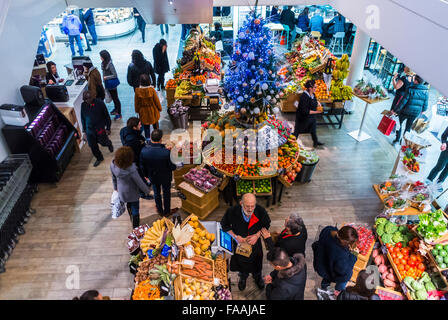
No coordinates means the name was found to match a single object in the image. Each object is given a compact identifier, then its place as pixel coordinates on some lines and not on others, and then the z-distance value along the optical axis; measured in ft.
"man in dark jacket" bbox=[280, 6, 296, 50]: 41.80
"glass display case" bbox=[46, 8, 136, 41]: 44.78
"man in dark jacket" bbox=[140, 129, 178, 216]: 16.07
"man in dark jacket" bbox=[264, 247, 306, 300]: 10.79
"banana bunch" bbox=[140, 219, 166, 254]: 13.21
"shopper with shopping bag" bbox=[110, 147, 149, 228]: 14.67
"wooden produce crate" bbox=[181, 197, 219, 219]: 18.27
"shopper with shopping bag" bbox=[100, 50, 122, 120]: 25.07
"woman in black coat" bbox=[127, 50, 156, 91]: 25.29
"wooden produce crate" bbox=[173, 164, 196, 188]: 19.31
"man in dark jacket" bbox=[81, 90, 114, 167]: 20.54
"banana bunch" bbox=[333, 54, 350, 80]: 25.73
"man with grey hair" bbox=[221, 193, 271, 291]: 13.23
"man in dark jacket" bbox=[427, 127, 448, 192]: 19.17
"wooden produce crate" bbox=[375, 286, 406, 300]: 13.98
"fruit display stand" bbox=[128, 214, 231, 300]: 11.91
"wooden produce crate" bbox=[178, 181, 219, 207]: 17.75
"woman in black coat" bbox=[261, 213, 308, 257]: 12.28
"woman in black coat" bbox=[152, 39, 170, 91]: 29.27
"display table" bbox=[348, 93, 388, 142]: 25.67
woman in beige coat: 21.49
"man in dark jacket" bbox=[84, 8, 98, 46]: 40.68
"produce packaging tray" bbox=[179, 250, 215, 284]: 12.38
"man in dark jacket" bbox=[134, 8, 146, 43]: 43.57
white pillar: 26.53
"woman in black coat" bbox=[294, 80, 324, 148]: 21.54
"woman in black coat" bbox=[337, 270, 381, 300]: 11.13
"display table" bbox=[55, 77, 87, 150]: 23.50
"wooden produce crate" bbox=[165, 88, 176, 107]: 28.25
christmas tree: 16.78
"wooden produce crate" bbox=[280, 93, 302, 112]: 28.43
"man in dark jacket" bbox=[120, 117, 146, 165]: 17.80
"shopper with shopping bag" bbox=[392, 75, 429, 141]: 22.67
